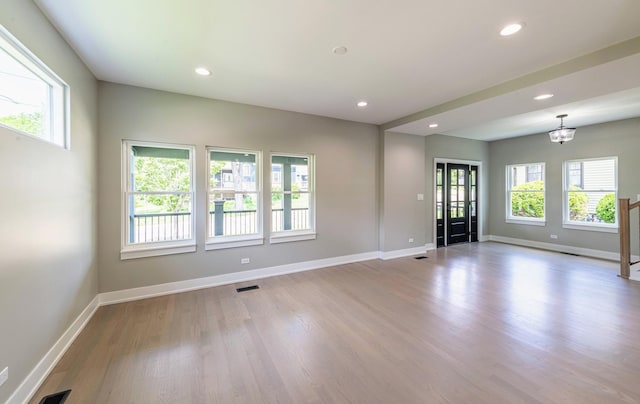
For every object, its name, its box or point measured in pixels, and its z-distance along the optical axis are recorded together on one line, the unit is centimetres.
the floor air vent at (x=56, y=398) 174
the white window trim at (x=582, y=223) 527
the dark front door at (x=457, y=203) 671
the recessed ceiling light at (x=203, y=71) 292
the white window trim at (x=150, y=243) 337
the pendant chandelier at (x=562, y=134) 458
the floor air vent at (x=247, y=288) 371
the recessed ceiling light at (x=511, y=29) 214
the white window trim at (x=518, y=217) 635
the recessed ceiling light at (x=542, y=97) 326
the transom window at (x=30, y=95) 172
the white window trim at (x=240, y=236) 389
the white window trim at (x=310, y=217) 439
